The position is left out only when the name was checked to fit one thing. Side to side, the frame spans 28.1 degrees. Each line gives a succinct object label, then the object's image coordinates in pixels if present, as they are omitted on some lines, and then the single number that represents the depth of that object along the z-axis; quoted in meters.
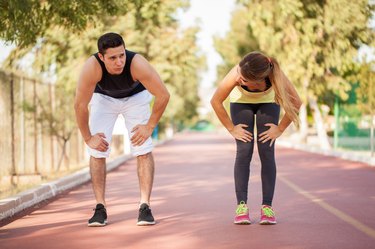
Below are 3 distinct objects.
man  6.93
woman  7.07
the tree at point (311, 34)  24.88
